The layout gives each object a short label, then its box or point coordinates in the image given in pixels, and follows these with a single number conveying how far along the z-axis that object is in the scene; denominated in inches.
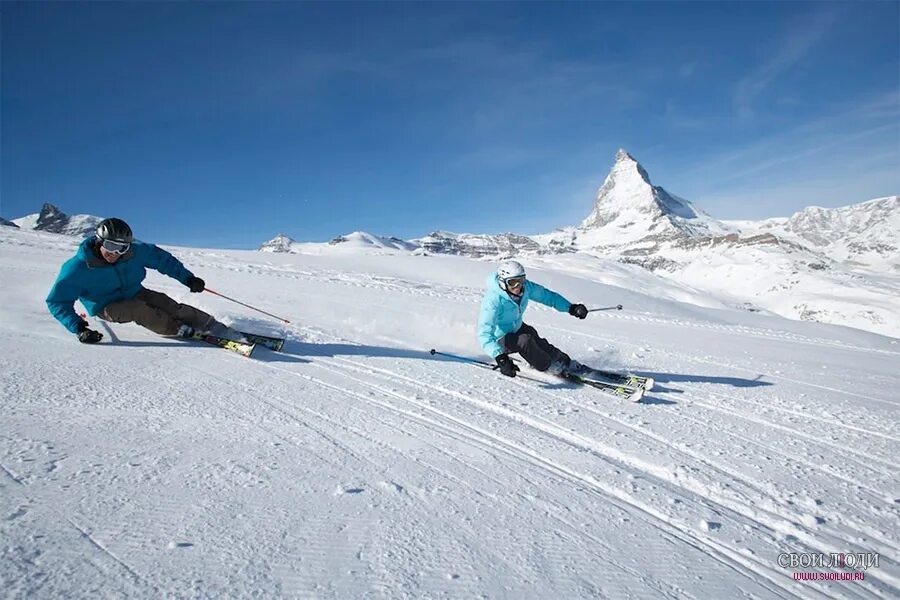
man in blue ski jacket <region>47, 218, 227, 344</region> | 200.2
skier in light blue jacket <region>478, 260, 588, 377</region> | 220.2
